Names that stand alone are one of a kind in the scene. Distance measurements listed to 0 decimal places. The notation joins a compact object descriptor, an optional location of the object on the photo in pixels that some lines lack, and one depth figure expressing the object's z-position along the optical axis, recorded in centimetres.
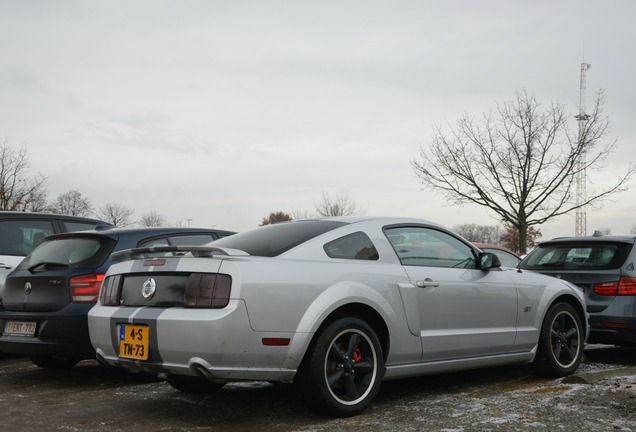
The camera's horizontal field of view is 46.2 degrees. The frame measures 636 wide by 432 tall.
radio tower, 2525
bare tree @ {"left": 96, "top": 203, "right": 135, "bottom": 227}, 7527
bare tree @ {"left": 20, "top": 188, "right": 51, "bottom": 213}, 4003
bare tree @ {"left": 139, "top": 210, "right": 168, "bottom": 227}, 7819
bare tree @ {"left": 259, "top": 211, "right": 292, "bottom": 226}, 7931
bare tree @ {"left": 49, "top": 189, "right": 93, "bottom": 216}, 6494
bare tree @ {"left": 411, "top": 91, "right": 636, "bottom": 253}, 2477
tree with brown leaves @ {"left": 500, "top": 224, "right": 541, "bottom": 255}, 3719
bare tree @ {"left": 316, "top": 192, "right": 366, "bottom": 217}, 5122
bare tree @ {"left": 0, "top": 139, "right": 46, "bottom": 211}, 3850
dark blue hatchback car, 639
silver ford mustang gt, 479
